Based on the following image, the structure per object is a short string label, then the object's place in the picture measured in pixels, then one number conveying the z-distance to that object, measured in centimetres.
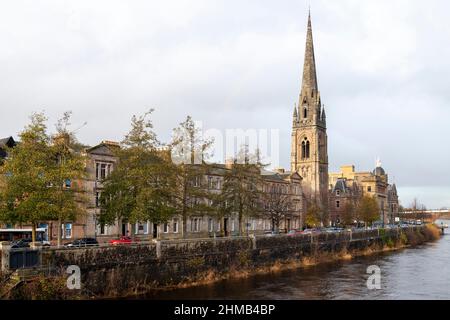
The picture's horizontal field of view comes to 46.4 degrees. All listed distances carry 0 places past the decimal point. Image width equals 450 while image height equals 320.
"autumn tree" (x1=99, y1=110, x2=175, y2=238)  4275
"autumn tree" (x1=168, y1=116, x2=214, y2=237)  4834
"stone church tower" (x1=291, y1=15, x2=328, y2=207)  12532
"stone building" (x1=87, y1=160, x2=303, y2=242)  5759
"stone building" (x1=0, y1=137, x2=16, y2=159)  5015
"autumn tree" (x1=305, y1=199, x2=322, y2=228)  10188
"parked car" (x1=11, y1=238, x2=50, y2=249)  3902
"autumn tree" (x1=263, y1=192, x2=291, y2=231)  7726
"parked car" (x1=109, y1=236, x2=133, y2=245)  4716
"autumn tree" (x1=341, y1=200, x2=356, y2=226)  11388
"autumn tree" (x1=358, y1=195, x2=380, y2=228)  11319
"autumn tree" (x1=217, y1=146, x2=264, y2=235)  5753
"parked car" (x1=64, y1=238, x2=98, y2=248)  4258
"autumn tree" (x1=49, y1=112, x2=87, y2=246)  3634
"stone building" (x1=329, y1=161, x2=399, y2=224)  13194
